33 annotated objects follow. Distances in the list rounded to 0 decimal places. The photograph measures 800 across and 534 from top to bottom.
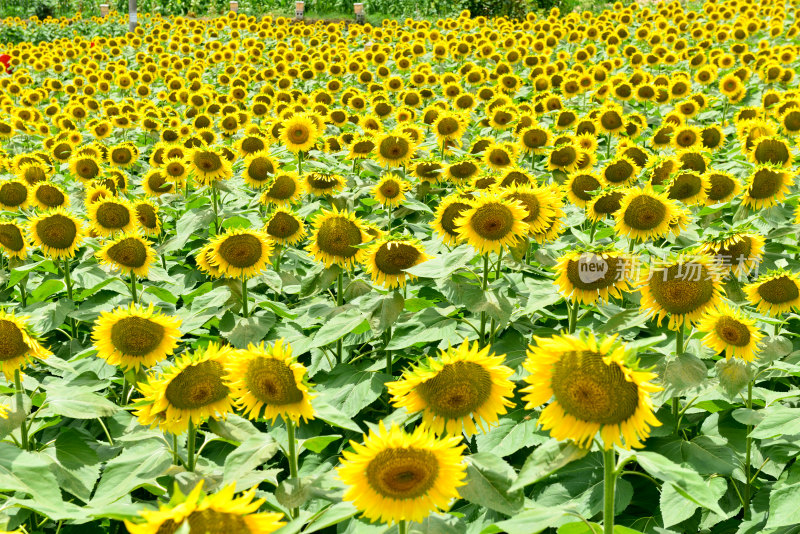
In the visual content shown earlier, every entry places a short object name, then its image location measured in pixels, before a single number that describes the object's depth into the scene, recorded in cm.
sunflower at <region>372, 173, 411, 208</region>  523
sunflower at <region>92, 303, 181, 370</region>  307
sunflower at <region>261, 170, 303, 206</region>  533
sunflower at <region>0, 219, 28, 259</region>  442
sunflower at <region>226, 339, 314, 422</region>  234
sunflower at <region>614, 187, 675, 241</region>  393
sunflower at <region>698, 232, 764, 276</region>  330
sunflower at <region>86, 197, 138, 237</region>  491
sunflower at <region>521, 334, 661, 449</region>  183
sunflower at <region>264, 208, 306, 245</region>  443
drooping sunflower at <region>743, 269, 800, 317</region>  331
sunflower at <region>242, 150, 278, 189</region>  572
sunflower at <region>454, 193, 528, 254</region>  345
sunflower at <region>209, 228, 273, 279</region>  382
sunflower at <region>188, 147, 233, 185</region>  536
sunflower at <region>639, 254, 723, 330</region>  278
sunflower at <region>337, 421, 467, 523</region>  186
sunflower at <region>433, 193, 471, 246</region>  389
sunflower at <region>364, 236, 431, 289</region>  359
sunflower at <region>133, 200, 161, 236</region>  517
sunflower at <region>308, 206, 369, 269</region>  388
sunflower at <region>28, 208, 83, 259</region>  446
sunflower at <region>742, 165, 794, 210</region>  466
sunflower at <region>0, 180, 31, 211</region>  548
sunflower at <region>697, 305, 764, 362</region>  286
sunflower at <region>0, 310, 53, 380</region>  288
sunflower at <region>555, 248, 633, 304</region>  307
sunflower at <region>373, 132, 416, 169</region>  592
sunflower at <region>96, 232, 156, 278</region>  416
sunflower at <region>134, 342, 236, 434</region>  247
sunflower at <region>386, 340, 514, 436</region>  226
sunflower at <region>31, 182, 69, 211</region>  545
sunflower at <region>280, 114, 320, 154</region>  617
